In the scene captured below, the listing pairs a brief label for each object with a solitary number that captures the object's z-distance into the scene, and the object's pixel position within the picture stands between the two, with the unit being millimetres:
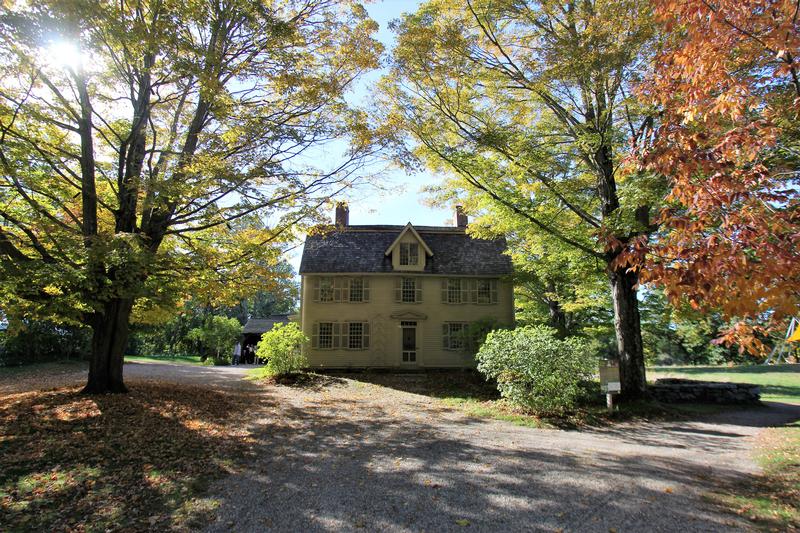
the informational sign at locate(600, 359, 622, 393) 11168
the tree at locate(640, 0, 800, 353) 3559
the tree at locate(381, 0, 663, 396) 10321
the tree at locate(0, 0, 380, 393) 8445
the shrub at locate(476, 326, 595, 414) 10836
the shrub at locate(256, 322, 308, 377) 17344
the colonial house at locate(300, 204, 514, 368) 21562
